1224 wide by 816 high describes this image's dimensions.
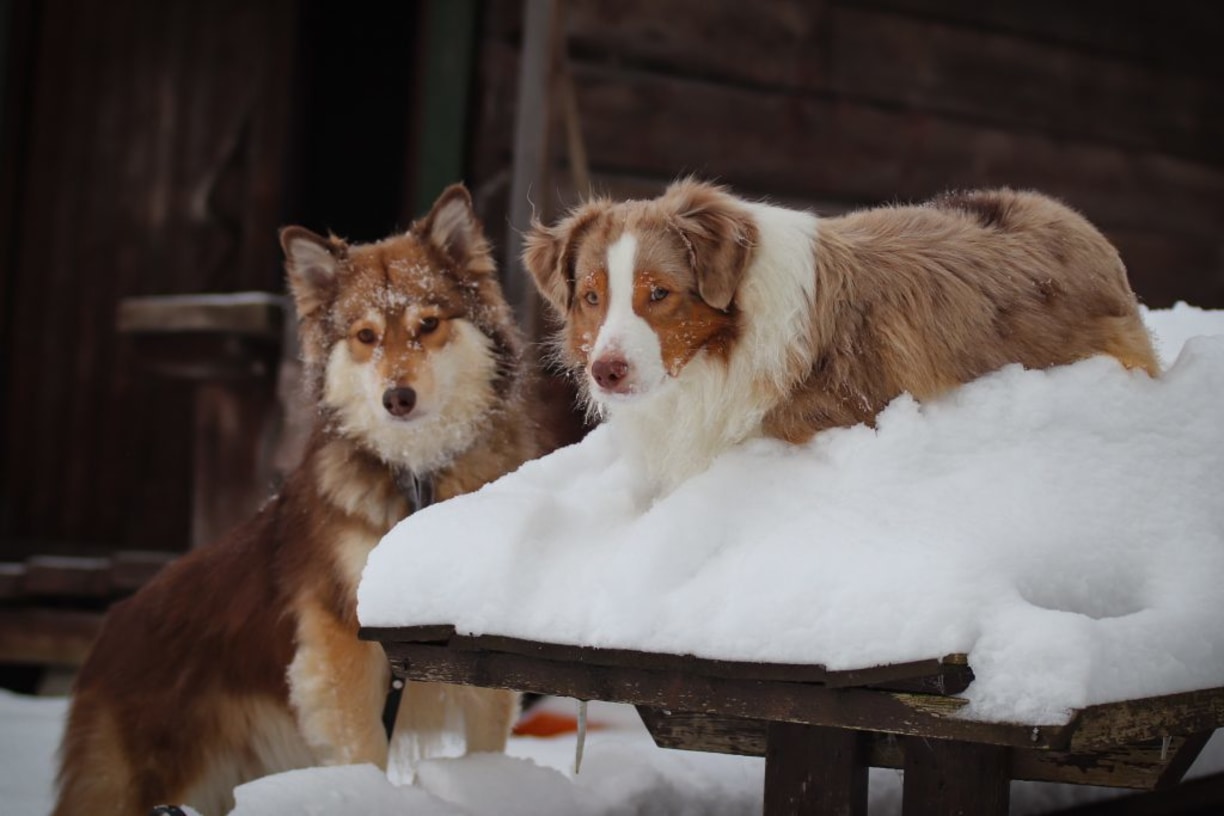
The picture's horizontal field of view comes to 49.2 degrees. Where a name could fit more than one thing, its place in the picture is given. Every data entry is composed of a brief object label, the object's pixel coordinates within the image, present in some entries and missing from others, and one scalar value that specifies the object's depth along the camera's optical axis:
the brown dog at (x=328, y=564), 3.54
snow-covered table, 1.92
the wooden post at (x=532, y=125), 4.94
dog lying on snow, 2.39
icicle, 2.61
